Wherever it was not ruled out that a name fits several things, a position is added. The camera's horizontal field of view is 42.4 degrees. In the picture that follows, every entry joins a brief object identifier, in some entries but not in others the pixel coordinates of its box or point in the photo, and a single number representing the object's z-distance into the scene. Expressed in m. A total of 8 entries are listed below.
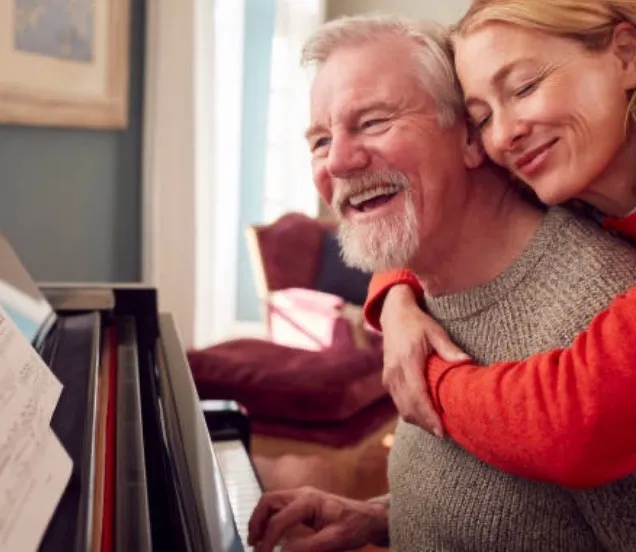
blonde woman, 0.79
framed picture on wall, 2.80
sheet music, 0.60
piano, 0.71
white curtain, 4.25
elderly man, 0.97
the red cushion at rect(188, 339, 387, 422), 2.58
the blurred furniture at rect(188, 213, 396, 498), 2.59
